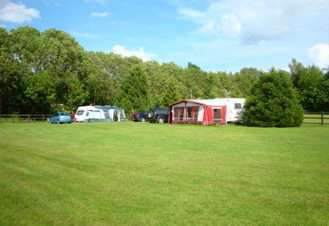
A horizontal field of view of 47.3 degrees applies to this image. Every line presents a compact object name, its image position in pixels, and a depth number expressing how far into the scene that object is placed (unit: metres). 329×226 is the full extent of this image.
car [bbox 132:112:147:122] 39.83
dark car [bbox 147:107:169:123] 38.12
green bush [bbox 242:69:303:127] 30.41
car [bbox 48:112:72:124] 35.91
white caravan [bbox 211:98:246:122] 35.47
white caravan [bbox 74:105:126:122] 38.72
